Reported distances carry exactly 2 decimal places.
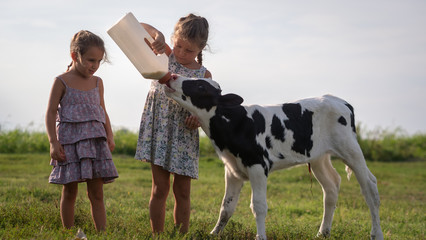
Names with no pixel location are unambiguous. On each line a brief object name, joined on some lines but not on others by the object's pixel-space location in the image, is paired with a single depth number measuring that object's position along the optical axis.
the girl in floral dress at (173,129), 4.91
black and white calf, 4.65
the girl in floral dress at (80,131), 4.81
